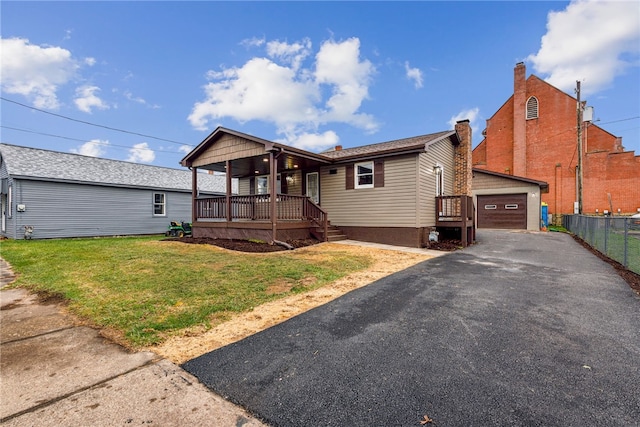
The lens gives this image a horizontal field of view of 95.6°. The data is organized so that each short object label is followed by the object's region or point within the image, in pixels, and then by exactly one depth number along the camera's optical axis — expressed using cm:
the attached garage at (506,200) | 1948
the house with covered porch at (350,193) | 1102
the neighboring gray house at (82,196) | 1445
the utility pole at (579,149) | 1667
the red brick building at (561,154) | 2253
